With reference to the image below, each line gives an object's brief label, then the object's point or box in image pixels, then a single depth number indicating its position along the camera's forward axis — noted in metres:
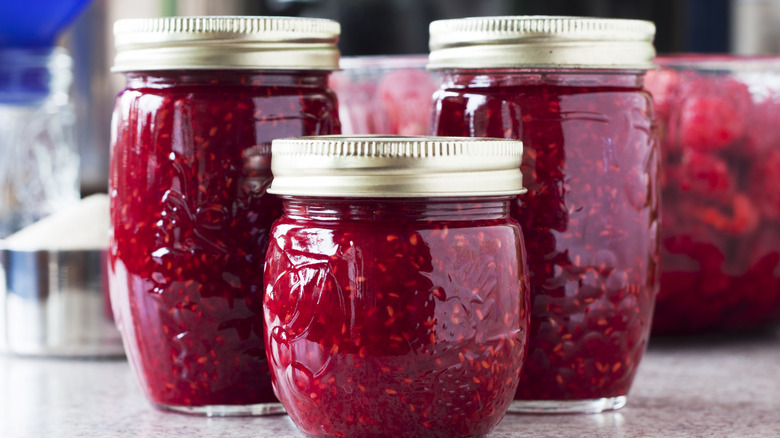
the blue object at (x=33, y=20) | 0.86
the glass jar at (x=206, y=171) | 0.59
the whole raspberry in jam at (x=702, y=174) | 0.71
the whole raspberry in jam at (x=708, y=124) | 0.71
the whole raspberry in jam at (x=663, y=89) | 0.72
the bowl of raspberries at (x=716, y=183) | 0.71
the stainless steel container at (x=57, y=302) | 0.72
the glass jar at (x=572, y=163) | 0.60
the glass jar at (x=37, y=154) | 0.91
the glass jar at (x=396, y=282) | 0.55
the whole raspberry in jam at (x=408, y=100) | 0.73
